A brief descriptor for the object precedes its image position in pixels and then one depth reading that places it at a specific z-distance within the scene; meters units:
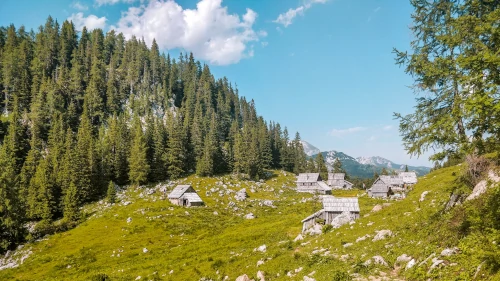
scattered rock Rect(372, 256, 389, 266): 16.16
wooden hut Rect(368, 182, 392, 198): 81.14
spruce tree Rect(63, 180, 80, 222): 67.62
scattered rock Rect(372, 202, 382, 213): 38.23
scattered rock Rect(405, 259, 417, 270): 14.36
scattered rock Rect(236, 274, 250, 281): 20.78
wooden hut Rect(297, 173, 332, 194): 106.39
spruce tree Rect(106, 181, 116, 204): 78.97
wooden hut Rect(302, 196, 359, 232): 40.81
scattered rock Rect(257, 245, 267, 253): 30.58
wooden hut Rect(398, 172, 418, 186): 99.56
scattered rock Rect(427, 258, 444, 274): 12.57
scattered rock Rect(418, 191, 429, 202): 33.51
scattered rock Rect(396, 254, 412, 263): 15.50
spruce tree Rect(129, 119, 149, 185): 92.44
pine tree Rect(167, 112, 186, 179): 102.38
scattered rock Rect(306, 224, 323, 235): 33.84
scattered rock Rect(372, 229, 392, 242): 21.54
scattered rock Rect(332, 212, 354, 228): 35.20
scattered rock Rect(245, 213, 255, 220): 64.75
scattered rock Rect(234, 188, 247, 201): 85.14
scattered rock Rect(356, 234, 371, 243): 23.51
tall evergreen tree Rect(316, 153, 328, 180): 145.56
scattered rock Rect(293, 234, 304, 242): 32.47
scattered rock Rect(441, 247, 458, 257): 12.93
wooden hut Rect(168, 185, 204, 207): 78.56
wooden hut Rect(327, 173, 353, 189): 124.00
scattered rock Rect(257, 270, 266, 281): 20.97
